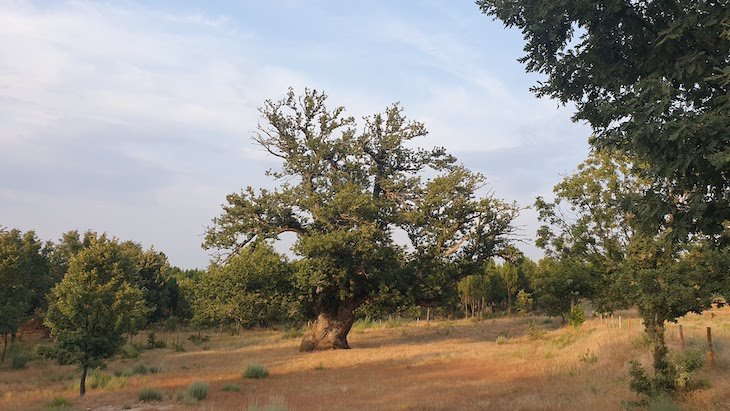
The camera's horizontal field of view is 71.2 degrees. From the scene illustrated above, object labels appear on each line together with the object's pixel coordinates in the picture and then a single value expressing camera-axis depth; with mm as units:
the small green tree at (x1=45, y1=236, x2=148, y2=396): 18188
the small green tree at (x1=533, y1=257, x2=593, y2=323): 44094
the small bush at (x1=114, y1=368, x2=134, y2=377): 24836
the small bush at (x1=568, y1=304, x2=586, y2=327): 41888
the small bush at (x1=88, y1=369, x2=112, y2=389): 21344
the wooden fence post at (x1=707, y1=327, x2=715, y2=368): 16672
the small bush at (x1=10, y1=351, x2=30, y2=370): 31797
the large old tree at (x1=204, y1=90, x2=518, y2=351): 29000
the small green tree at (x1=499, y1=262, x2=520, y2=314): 74875
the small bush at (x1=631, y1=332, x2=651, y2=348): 20773
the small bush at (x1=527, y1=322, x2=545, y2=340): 35469
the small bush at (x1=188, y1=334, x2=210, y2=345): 48331
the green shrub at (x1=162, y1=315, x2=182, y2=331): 66000
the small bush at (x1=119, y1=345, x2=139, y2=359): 35844
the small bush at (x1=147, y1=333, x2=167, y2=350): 43950
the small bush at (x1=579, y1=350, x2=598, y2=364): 21281
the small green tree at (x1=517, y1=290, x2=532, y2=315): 64838
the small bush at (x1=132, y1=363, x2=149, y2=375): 26266
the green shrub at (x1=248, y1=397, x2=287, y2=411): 13164
